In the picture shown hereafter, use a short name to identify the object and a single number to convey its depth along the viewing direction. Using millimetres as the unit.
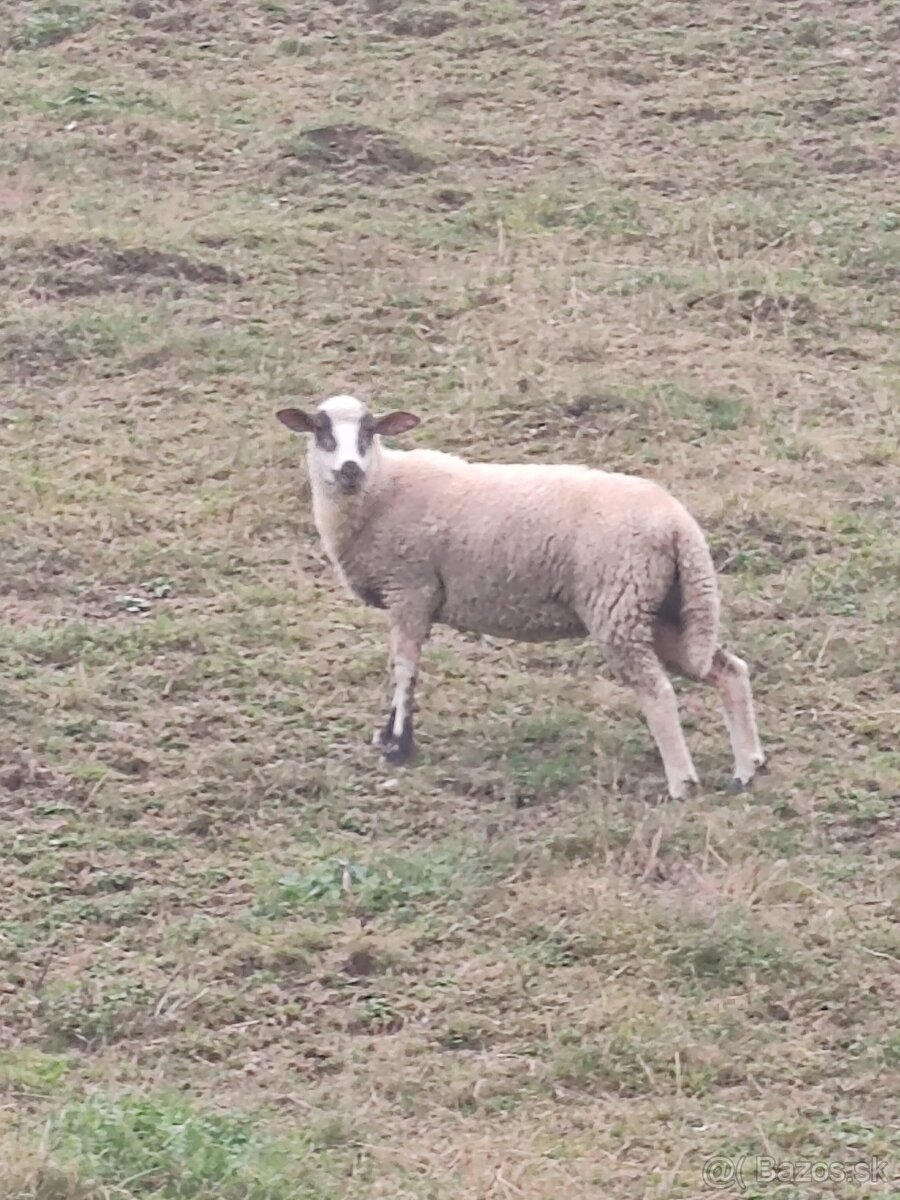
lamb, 13461
